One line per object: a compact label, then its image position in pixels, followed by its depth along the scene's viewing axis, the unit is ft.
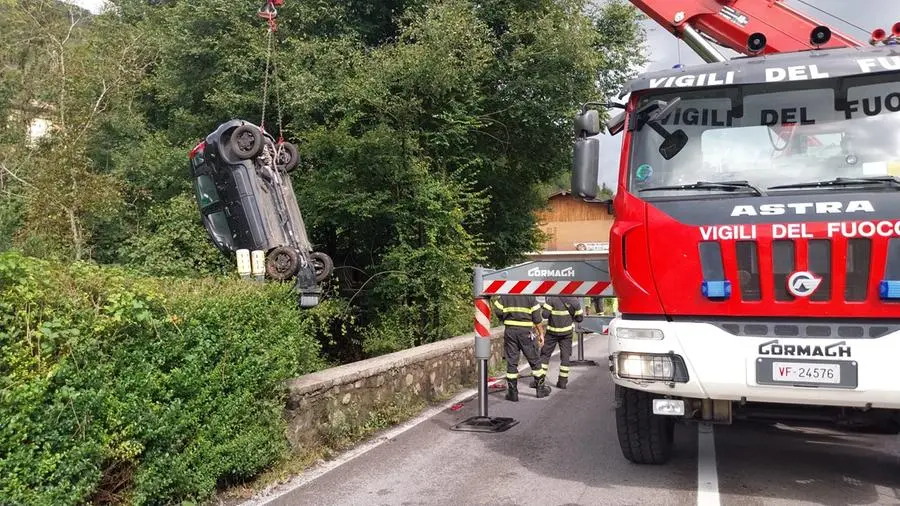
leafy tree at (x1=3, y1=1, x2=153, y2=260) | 47.75
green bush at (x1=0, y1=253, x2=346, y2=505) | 12.32
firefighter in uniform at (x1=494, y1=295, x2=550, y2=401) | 30.53
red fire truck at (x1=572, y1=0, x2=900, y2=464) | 14.44
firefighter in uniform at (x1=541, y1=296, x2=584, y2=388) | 32.91
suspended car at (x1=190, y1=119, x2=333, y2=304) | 32.22
